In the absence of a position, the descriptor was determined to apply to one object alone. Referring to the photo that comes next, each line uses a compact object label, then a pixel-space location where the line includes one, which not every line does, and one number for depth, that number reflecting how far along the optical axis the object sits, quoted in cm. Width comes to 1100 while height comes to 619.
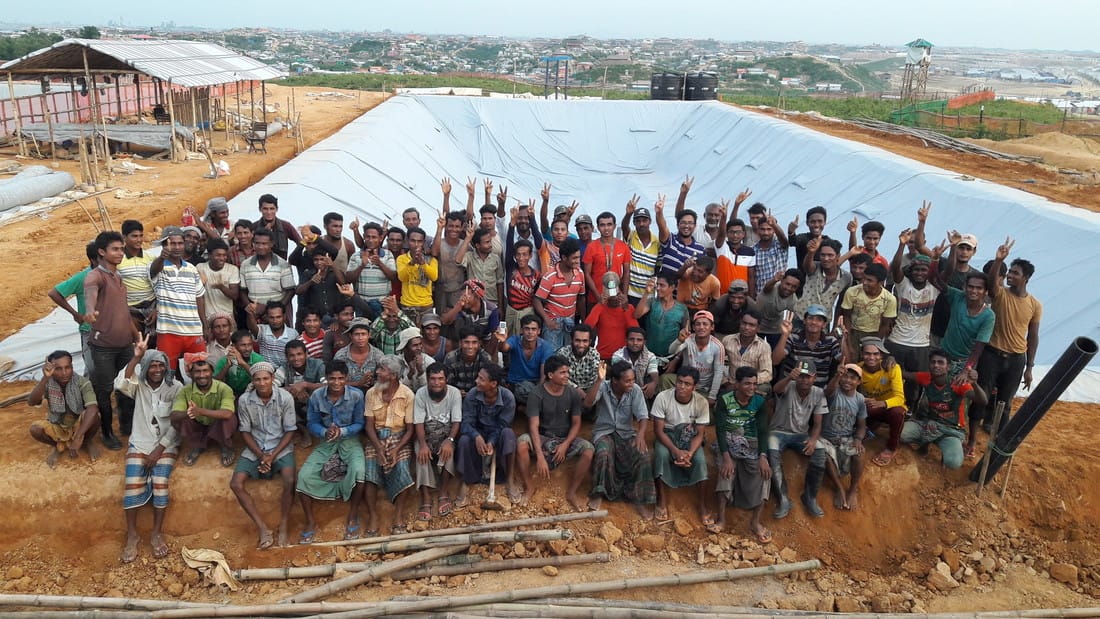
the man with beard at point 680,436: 517
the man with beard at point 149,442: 504
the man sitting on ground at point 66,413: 523
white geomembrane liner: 866
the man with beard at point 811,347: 525
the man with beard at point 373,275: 603
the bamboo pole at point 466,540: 491
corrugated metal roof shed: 1476
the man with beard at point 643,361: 540
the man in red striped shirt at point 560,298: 583
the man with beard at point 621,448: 524
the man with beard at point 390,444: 515
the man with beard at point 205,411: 504
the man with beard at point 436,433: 516
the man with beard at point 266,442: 505
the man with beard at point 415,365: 535
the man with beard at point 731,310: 561
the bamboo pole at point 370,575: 452
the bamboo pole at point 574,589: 429
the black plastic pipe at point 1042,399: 488
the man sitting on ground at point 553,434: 521
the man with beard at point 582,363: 542
